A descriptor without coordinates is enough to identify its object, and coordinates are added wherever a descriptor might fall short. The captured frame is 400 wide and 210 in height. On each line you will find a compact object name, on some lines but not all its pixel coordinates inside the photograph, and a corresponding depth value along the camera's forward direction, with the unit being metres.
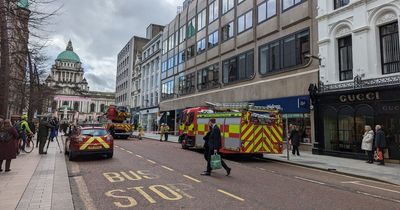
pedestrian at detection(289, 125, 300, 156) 19.55
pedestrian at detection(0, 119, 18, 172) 11.04
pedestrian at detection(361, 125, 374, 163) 15.87
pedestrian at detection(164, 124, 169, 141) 32.27
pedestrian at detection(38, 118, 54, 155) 17.30
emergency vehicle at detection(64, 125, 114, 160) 14.69
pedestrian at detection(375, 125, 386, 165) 15.34
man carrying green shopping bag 10.95
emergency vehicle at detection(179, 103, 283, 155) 16.16
